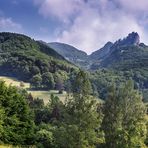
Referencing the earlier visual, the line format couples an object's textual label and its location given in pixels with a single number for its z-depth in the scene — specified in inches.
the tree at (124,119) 1768.3
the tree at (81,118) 1570.0
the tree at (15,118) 1901.5
